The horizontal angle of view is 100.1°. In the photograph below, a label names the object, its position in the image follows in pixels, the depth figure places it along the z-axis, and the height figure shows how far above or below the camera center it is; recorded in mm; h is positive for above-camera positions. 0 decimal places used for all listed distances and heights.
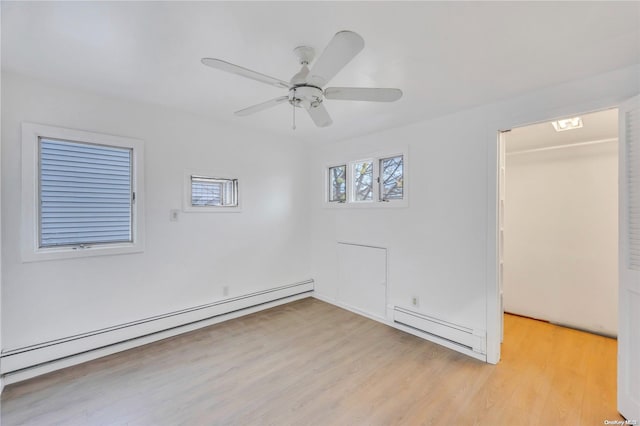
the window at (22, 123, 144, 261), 2174 +189
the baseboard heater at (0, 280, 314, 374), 2146 -1158
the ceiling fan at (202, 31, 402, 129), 1234 +755
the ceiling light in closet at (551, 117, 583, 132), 2555 +857
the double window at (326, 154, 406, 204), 3303 +436
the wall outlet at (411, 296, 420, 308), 3035 -1007
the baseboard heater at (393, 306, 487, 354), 2523 -1214
